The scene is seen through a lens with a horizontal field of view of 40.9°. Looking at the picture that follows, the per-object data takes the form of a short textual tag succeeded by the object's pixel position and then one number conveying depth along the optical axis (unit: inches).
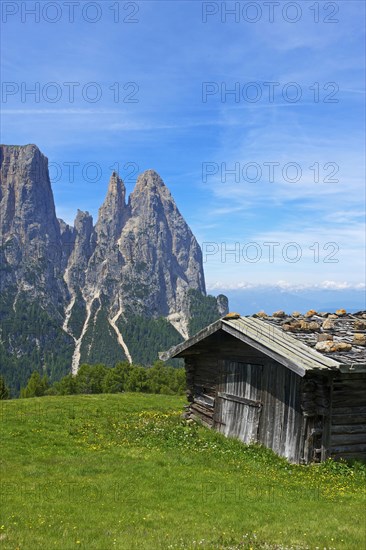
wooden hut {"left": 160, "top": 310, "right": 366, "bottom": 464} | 638.5
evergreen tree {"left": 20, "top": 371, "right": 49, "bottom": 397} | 2511.1
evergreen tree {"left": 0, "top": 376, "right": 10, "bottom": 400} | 1918.4
